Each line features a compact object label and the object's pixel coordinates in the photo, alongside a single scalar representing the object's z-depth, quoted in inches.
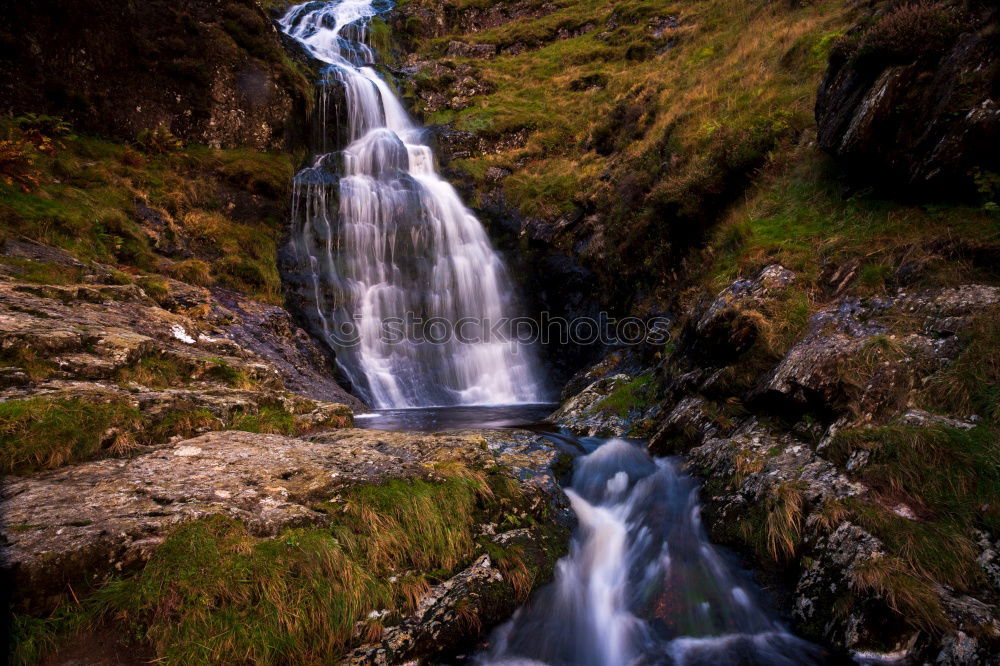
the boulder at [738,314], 251.8
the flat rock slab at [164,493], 104.7
